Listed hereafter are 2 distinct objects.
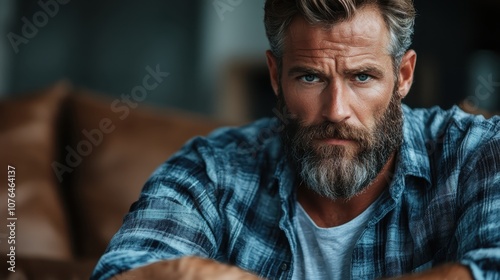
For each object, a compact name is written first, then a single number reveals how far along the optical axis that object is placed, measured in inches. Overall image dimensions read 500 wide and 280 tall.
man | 53.9
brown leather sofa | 70.9
